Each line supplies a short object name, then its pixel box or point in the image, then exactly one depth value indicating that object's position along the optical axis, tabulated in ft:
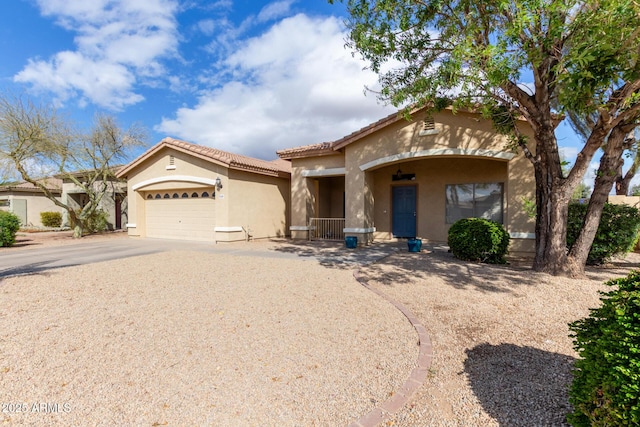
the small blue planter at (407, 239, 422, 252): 35.37
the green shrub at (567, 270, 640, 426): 6.33
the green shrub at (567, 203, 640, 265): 26.61
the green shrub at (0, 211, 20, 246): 42.45
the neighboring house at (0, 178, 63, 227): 73.82
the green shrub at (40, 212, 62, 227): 75.66
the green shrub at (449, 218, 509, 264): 28.25
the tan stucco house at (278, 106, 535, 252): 33.78
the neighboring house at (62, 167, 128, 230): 69.87
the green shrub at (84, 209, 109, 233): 59.44
